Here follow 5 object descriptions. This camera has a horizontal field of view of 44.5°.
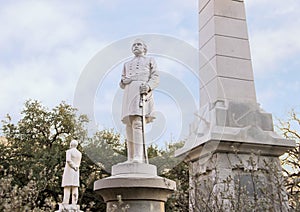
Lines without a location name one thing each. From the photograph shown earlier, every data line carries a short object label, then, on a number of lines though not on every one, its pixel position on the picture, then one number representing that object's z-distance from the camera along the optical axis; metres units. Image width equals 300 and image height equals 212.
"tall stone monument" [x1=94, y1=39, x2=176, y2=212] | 4.69
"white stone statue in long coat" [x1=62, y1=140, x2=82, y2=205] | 9.29
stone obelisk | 6.05
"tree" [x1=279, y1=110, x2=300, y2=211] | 13.72
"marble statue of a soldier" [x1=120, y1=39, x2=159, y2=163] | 5.18
